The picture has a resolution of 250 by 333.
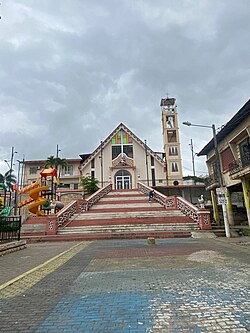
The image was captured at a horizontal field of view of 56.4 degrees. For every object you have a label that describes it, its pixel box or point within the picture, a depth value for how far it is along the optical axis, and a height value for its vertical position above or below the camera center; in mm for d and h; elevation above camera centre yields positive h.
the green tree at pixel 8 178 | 45622 +8411
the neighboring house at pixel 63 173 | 43378 +8603
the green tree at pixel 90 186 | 31734 +4333
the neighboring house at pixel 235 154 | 17219 +4964
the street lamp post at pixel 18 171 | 41053 +9287
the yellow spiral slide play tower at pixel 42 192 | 24238 +2989
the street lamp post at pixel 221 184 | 13841 +1742
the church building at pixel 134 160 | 39062 +9398
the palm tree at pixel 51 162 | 41688 +10062
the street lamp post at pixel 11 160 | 44019 +11213
